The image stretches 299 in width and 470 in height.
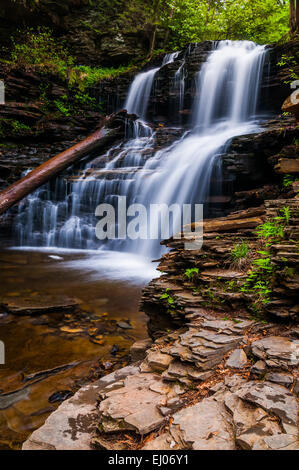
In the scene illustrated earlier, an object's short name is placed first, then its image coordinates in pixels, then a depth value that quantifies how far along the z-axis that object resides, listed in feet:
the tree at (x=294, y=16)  34.03
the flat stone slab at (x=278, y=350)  5.64
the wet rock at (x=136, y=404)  4.92
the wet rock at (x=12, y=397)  7.56
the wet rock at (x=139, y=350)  9.03
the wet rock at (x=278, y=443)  3.93
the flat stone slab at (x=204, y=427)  4.24
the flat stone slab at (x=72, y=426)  4.89
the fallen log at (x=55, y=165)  27.81
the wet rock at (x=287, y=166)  17.43
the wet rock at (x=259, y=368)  5.60
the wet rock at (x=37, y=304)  13.55
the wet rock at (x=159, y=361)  6.72
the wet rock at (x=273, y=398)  4.45
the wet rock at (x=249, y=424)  4.14
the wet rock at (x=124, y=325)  12.76
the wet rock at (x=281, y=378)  5.19
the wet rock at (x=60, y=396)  7.84
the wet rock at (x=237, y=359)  6.10
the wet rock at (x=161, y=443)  4.41
